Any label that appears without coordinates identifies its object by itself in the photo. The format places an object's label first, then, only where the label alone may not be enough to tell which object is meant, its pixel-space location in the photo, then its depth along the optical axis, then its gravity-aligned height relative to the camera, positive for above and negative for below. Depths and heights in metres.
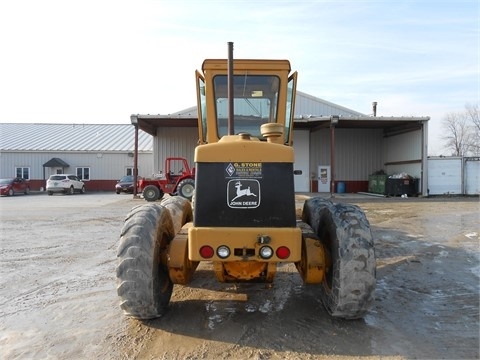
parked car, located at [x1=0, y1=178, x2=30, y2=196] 28.64 -0.62
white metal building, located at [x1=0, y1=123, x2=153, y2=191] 34.06 +1.38
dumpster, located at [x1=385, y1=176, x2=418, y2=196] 23.58 -0.65
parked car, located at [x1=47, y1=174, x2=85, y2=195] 29.48 -0.47
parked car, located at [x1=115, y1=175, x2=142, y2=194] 28.25 -0.70
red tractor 20.13 -0.36
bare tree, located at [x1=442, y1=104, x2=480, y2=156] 57.82 +4.91
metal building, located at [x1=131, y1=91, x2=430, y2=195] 23.23 +2.32
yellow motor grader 3.93 -0.65
